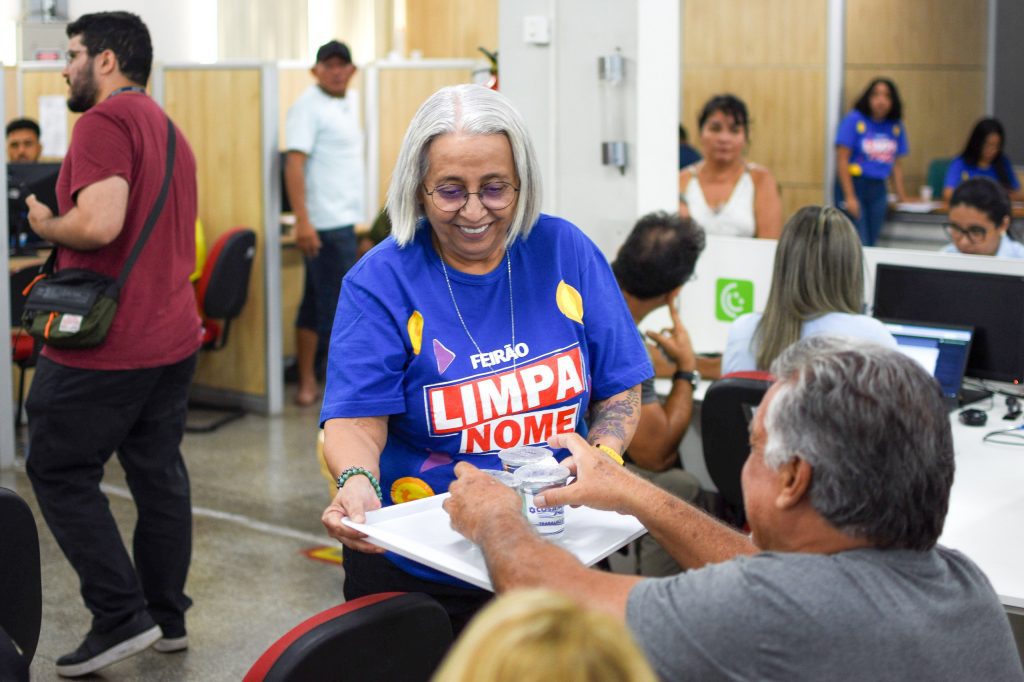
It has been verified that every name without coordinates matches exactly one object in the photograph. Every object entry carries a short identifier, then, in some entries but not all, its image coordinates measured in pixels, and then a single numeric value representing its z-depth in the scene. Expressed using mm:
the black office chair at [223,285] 5707
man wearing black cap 6191
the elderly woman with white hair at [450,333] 1933
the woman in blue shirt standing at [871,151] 8961
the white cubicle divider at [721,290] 4301
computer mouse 3541
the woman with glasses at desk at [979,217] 4367
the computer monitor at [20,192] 5516
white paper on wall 6848
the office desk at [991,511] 2352
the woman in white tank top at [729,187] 4969
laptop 3656
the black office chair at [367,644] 1501
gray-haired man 1243
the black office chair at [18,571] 1955
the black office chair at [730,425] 3027
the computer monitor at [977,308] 3678
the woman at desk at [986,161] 8789
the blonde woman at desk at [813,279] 3154
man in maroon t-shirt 3049
